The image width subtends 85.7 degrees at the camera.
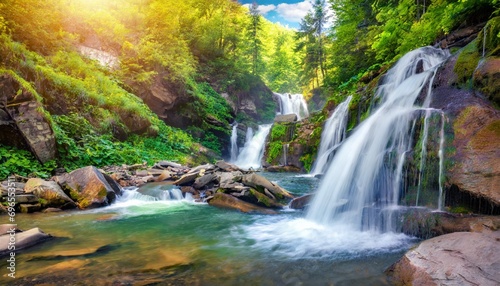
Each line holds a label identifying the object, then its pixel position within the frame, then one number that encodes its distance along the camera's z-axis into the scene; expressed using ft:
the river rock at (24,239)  13.25
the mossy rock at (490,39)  20.28
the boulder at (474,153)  14.06
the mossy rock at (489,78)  17.57
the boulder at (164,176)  34.69
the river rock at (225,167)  37.32
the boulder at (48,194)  22.49
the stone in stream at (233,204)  23.16
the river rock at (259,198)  24.08
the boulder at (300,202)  23.81
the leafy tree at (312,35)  108.27
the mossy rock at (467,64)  20.81
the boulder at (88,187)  24.26
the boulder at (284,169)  47.78
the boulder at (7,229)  14.86
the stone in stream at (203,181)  30.43
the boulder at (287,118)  61.98
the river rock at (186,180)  31.08
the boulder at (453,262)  9.14
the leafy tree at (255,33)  118.21
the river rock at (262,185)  25.81
